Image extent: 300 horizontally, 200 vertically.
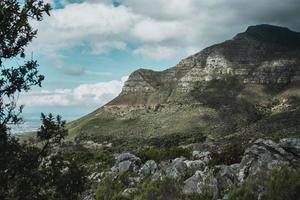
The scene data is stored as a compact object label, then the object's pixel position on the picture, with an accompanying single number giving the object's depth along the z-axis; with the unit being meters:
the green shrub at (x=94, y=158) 65.19
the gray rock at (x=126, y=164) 51.62
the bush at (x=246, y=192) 30.78
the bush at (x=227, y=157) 44.06
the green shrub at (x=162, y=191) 38.09
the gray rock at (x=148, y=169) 48.03
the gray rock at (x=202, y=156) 47.93
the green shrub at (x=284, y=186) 28.66
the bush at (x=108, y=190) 45.67
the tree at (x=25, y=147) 14.46
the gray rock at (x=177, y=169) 42.22
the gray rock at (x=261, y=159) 33.62
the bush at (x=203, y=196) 35.84
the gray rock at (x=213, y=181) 36.19
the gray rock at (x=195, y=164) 43.91
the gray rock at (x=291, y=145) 35.62
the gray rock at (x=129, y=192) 43.62
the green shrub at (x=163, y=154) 59.25
